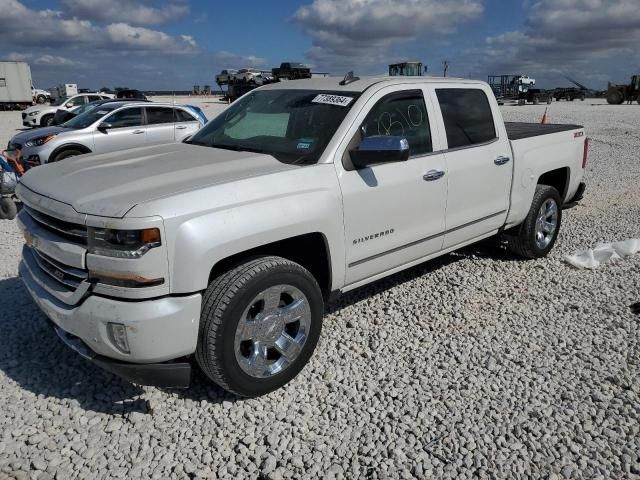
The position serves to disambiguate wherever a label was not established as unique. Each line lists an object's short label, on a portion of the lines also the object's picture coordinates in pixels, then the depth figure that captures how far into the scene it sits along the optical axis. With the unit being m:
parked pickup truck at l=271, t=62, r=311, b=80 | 40.76
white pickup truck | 2.61
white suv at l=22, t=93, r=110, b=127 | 24.19
